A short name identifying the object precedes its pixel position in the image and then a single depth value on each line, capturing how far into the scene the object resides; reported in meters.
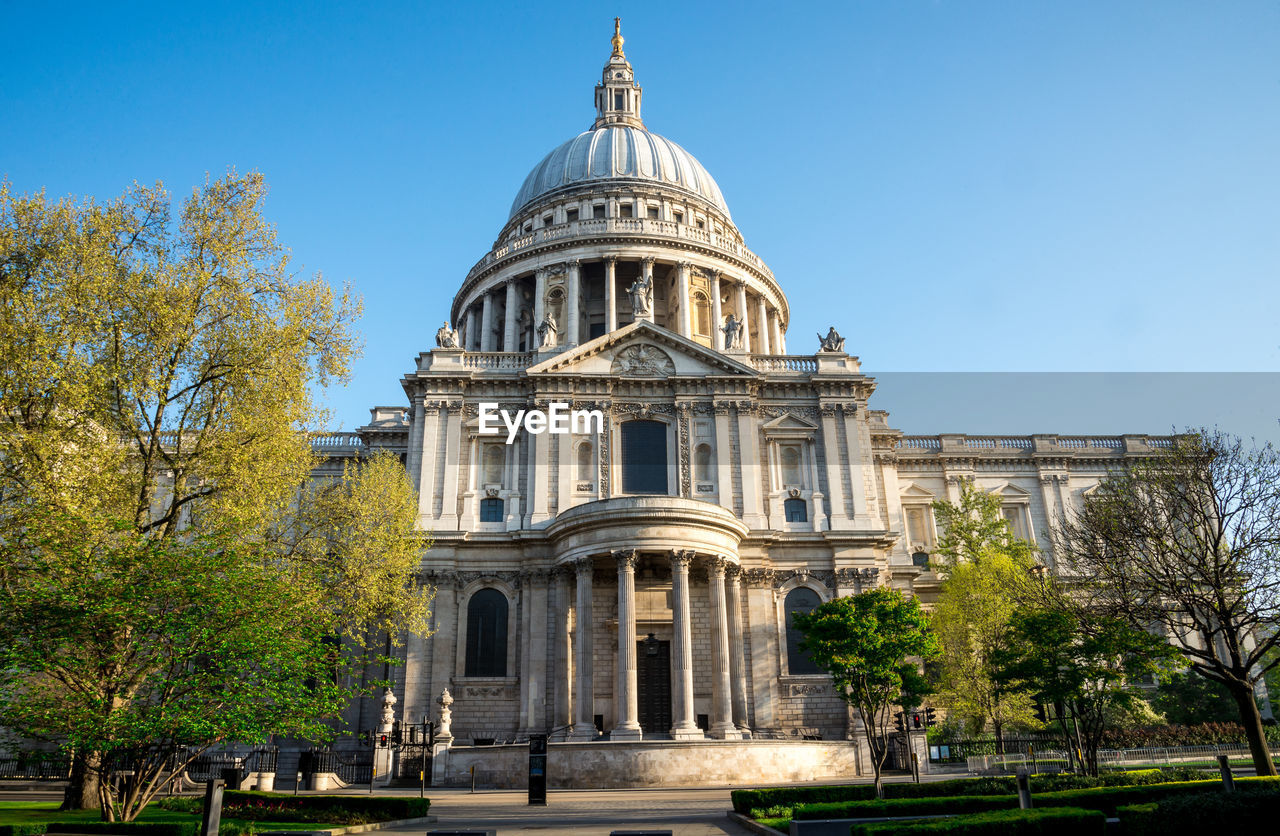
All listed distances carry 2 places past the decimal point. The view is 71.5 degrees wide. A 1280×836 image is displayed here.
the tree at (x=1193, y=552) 24.41
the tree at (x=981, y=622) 36.47
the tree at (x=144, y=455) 17.98
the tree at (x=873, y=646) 30.42
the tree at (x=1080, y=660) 26.33
